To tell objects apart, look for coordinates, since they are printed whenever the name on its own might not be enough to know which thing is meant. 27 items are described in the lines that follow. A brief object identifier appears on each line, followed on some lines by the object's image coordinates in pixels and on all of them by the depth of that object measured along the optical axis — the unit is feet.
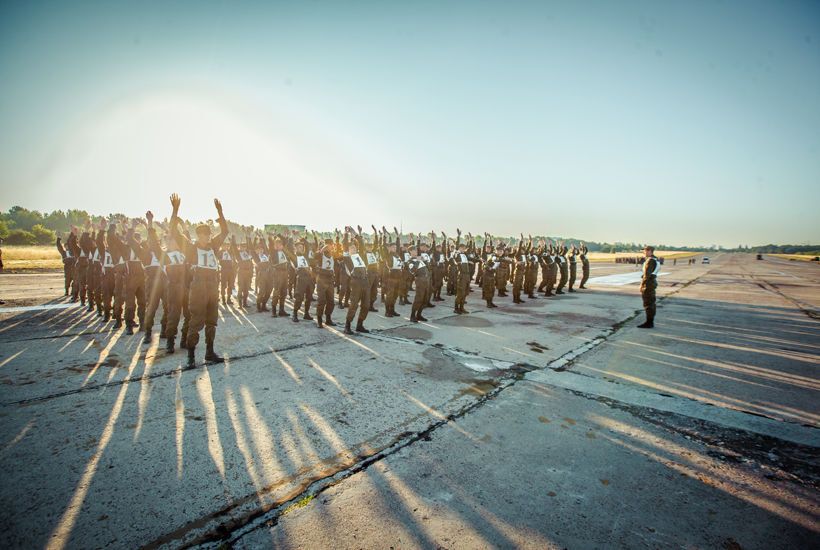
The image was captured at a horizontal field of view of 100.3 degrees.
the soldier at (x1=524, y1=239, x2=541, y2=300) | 47.52
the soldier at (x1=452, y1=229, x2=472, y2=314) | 35.14
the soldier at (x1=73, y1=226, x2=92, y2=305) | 30.70
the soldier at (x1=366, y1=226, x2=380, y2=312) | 28.81
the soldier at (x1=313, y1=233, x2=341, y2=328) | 28.37
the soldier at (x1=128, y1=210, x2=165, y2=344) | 24.88
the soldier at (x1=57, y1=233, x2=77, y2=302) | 36.99
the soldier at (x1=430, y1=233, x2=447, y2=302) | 44.05
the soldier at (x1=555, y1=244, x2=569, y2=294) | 52.80
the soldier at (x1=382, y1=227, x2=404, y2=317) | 33.35
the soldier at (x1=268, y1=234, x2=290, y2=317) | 32.71
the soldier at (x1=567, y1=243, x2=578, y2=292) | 55.84
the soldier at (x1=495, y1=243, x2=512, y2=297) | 42.16
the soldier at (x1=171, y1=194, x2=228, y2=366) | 18.25
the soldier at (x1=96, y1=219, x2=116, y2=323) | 27.09
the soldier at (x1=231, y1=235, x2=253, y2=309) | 37.41
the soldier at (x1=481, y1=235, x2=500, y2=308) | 38.50
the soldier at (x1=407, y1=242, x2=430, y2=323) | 30.53
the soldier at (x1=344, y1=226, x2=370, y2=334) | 26.04
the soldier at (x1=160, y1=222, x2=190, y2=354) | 20.58
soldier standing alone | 30.32
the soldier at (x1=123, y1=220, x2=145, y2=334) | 24.68
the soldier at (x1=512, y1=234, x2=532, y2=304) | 43.96
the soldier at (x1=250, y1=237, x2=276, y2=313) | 34.99
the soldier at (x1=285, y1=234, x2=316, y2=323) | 30.78
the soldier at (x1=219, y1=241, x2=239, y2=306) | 39.86
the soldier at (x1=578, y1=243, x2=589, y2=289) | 57.86
